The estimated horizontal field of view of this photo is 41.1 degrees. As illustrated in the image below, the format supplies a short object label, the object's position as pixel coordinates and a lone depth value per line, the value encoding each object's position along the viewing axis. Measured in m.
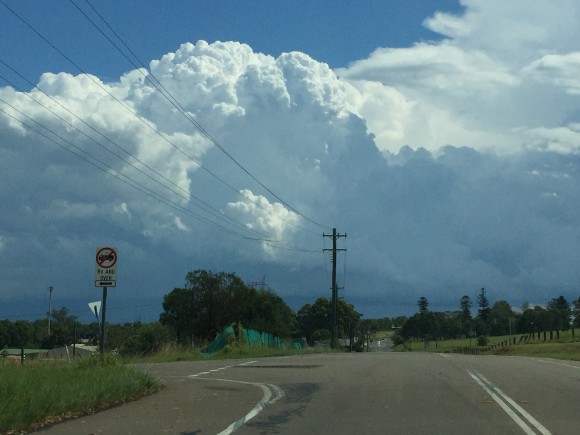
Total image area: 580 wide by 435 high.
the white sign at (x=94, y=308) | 19.41
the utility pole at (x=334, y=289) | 64.38
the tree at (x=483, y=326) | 177.00
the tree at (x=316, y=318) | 126.12
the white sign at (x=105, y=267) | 17.45
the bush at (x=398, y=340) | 169.06
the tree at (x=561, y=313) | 131.38
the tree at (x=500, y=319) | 172.75
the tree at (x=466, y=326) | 175.27
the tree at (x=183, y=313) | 67.44
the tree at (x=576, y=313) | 141.50
